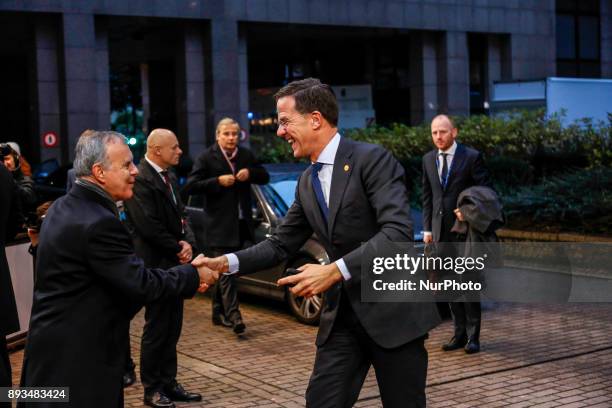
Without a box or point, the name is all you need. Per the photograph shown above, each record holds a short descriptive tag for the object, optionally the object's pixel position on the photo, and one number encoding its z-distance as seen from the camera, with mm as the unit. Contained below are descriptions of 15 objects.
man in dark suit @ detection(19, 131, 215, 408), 4039
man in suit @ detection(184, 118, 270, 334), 9547
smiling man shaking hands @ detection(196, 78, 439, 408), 4230
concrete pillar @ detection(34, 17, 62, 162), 27547
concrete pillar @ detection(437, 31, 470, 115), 34406
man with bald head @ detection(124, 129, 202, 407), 6910
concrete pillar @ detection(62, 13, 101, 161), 27203
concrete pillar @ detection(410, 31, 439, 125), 34500
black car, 9750
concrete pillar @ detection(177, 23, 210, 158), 29484
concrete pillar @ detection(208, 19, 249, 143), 29312
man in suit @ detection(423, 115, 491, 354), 8461
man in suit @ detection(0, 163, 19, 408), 5470
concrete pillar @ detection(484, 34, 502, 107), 36312
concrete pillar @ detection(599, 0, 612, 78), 41156
